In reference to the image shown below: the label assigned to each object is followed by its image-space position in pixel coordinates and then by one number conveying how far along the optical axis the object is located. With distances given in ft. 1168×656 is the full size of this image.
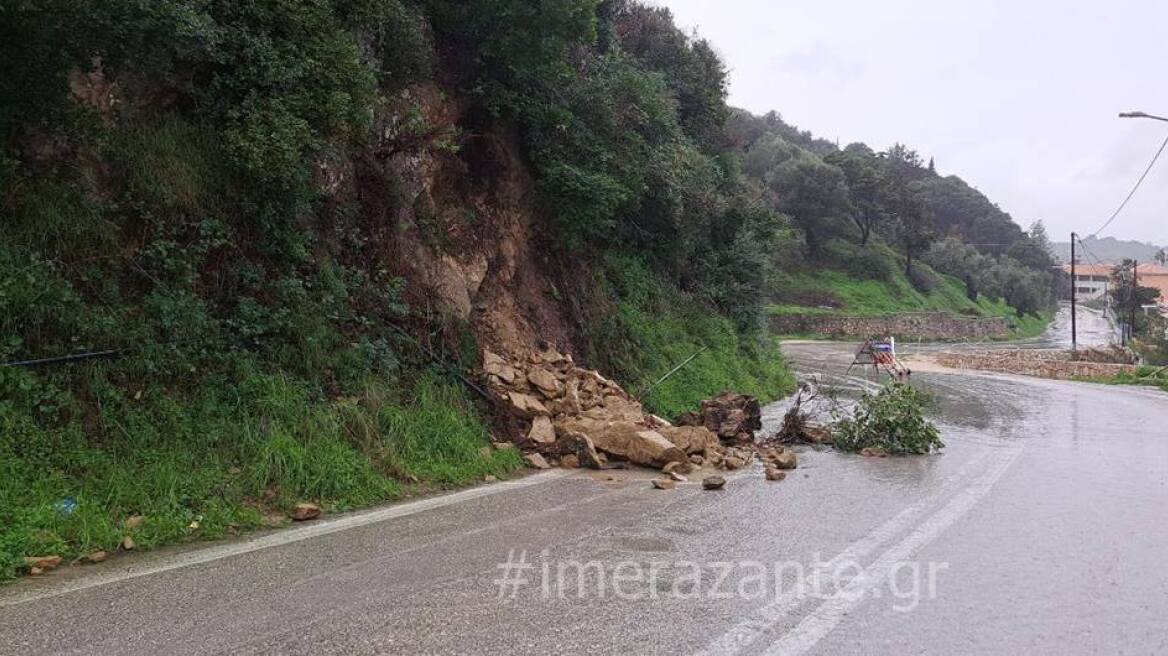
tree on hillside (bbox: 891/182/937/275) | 269.03
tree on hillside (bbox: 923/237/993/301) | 298.35
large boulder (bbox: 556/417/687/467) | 31.89
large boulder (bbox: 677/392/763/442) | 39.81
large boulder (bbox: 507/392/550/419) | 34.76
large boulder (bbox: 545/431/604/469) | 32.12
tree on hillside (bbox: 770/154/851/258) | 243.40
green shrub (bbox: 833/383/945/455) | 38.70
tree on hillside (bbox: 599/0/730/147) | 80.94
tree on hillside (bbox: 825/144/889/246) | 261.44
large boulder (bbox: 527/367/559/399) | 36.78
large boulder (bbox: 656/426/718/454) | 34.24
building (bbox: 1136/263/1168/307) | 368.17
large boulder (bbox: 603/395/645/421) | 36.09
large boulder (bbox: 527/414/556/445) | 33.32
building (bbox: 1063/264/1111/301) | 489.26
